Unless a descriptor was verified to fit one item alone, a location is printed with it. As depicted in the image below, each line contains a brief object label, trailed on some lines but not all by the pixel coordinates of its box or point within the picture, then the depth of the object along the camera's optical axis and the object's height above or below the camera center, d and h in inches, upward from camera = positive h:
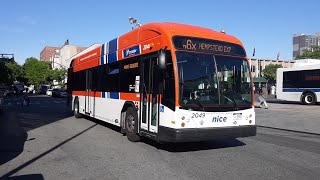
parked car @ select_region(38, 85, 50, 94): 2206.1 -4.4
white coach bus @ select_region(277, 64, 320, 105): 773.3 +16.7
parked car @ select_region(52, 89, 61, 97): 1545.8 -23.8
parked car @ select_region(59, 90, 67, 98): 1510.3 -31.6
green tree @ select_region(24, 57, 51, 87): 3264.4 +213.7
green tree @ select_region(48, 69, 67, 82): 2779.7 +150.0
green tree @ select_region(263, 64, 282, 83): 2295.1 +151.5
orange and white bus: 227.5 +2.8
